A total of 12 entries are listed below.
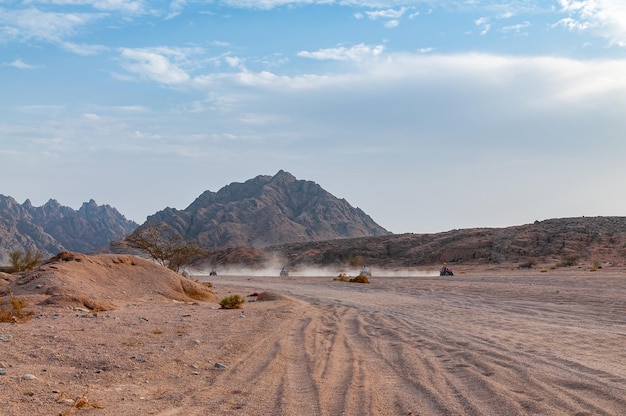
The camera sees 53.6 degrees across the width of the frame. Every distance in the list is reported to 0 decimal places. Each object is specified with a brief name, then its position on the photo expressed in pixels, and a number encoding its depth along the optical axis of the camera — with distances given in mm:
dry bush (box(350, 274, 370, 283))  46331
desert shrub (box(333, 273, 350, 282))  49619
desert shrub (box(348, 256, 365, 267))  77638
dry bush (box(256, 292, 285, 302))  26250
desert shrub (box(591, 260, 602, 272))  44634
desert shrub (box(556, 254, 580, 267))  53803
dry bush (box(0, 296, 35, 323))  12727
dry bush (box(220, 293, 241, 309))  20891
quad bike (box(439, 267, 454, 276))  49406
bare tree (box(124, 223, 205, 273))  39625
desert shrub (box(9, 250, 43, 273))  44281
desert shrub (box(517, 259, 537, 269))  55962
